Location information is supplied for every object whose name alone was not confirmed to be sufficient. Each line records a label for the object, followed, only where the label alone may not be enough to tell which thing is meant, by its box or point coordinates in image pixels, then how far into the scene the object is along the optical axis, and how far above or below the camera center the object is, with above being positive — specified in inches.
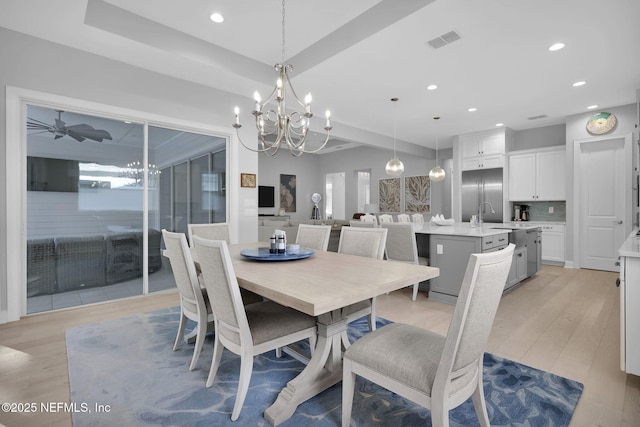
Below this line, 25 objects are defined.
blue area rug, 61.4 -41.4
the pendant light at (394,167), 207.6 +29.5
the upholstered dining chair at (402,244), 140.1 -15.8
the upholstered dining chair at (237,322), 58.8 -23.8
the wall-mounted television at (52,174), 119.1 +14.9
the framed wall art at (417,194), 324.2 +18.0
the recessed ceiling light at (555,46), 122.0 +65.9
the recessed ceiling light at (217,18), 109.3 +70.0
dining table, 51.9 -13.9
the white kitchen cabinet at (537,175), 225.1 +26.9
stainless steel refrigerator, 248.1 +15.3
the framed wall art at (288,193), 362.0 +21.8
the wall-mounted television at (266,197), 338.6 +15.9
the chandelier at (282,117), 89.5 +29.1
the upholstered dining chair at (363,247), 81.1 -11.8
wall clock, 199.3 +57.3
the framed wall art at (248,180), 174.4 +17.9
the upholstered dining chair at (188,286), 76.0 -19.2
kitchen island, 130.2 -17.5
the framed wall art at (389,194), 344.5 +18.5
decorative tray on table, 81.2 -12.3
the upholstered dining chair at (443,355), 43.1 -23.6
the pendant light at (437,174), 224.8 +26.7
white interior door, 196.7 +6.3
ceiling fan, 120.0 +33.6
